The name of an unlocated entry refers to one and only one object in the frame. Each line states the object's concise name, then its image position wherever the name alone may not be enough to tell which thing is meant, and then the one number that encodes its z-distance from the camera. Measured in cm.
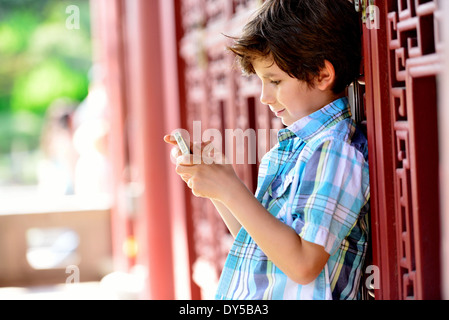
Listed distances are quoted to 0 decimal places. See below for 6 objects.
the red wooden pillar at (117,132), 623
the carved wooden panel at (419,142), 166
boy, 174
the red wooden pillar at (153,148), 425
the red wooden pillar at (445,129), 121
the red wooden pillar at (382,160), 177
